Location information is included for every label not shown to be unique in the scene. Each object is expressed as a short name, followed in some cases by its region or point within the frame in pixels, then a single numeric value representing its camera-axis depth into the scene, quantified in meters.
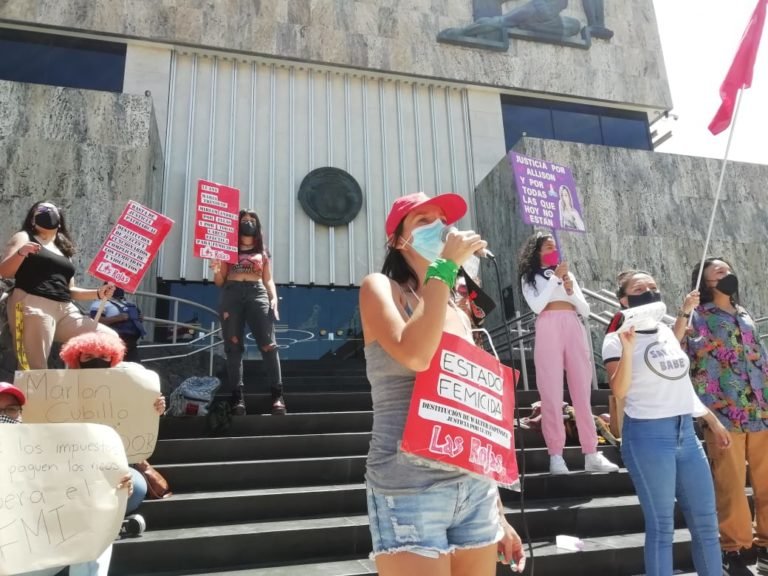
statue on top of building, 12.18
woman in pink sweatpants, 4.51
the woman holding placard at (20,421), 2.43
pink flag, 4.71
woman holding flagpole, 3.59
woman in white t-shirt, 2.81
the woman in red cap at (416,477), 1.45
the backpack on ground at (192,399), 5.09
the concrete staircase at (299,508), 3.45
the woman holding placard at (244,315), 5.16
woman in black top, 4.07
